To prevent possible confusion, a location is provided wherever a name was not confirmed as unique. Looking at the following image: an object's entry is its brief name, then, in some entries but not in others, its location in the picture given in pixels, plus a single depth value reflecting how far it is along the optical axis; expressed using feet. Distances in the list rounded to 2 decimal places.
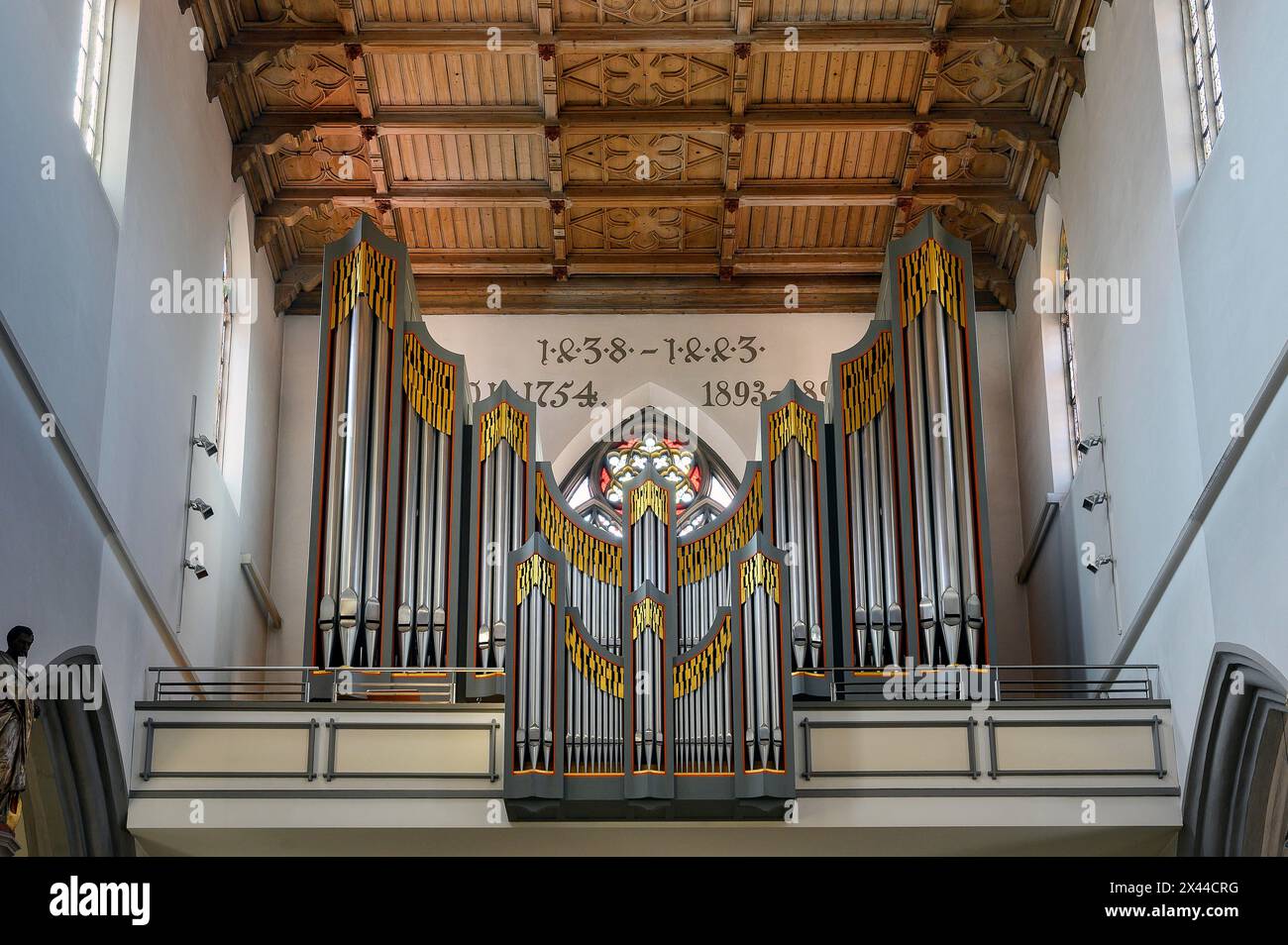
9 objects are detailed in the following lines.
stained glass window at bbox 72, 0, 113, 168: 40.50
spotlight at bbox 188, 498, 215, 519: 47.03
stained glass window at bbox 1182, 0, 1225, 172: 39.68
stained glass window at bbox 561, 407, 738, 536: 59.41
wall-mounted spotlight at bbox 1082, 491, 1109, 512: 46.83
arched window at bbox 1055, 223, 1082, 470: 52.60
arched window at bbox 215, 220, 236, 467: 52.70
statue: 32.24
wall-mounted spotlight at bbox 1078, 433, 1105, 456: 47.52
